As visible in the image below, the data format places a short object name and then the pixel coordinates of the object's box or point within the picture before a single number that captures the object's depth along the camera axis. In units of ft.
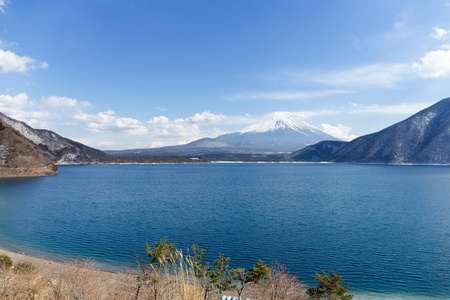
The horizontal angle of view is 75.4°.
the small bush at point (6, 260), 64.07
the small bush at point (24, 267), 61.26
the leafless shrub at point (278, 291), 44.27
